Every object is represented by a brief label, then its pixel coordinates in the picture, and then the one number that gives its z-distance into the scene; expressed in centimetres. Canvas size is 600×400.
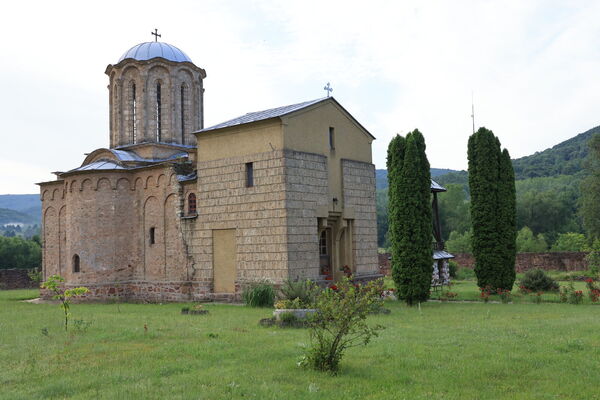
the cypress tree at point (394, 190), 1736
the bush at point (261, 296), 1697
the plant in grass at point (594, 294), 1672
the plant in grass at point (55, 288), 1195
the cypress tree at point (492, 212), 1884
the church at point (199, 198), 1808
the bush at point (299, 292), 1342
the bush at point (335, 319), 774
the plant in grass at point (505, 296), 1747
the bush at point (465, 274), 3209
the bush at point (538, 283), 2028
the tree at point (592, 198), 3697
